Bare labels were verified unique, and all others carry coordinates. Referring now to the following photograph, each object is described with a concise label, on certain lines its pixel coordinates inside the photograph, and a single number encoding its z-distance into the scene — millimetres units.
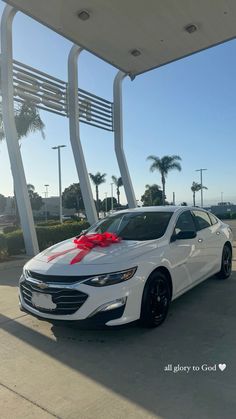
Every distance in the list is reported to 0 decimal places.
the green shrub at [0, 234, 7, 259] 9977
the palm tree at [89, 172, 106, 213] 70500
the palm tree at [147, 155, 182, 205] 47719
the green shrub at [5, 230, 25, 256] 10453
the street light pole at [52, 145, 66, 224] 34244
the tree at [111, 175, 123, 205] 75062
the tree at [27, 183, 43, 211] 78800
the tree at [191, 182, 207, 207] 78938
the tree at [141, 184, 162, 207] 63844
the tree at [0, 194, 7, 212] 83062
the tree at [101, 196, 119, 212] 79050
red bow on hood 4363
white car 3691
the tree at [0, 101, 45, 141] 21281
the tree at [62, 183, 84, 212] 75375
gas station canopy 9180
